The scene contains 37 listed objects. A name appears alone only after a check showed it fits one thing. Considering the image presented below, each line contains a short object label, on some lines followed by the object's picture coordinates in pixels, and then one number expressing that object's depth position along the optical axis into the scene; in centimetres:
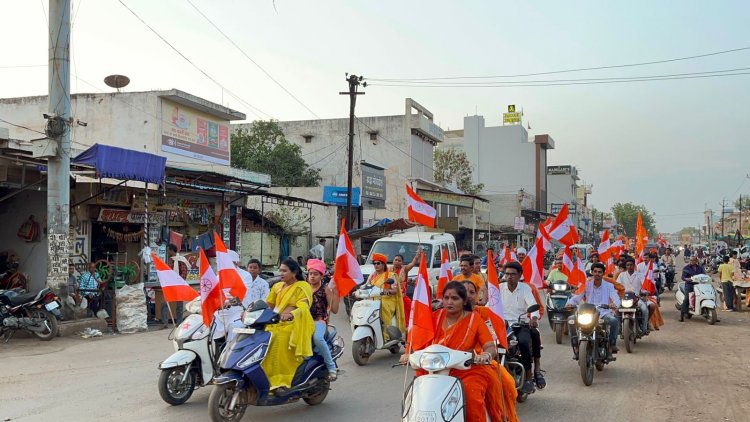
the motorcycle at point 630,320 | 1064
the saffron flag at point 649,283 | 1236
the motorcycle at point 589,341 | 790
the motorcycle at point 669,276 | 2323
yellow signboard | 8100
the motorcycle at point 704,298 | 1473
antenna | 2517
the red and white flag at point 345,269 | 834
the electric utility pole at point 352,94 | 2536
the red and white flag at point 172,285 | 771
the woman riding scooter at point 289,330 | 607
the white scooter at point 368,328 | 934
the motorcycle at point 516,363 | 678
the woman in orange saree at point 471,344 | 442
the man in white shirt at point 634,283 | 1125
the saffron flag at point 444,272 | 897
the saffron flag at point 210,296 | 715
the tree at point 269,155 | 3850
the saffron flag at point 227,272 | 742
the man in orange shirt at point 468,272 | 899
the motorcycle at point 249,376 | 568
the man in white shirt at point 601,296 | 903
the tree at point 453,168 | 5253
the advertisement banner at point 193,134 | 2453
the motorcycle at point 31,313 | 1158
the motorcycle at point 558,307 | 1181
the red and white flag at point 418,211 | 990
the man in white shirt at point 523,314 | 692
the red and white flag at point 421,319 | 503
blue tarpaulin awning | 1283
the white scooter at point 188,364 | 667
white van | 1619
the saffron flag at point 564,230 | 1360
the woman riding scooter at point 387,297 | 995
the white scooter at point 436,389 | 417
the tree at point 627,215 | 13388
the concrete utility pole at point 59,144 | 1280
